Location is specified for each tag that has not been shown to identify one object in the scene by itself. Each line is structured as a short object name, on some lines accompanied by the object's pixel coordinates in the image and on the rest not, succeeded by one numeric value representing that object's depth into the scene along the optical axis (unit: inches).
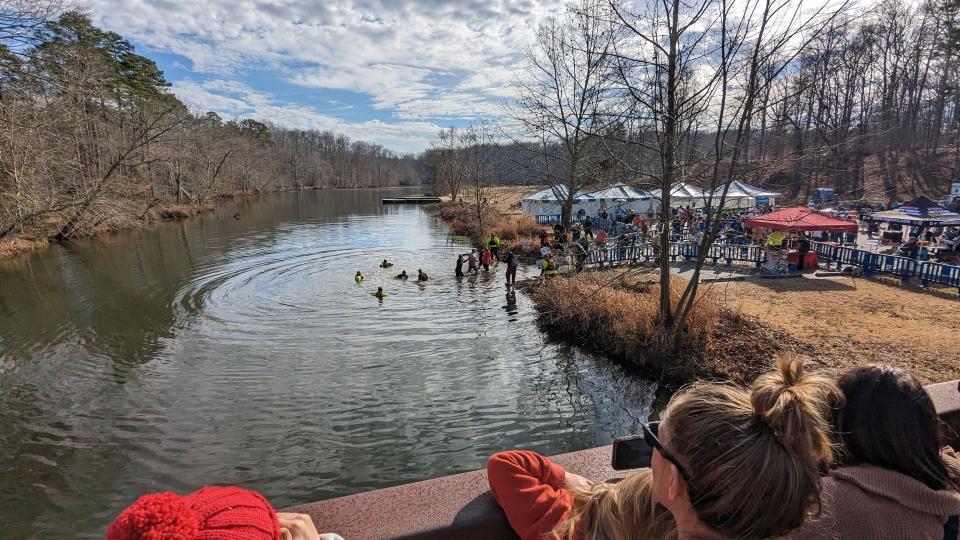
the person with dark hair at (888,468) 57.5
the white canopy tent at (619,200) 1027.9
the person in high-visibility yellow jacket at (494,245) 805.2
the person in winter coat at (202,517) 44.5
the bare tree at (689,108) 275.9
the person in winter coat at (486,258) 720.3
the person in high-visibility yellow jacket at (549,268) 572.8
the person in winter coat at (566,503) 58.3
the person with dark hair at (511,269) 624.2
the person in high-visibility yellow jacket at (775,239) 608.9
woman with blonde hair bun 43.6
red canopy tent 549.3
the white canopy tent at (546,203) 1048.2
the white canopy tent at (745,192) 954.2
